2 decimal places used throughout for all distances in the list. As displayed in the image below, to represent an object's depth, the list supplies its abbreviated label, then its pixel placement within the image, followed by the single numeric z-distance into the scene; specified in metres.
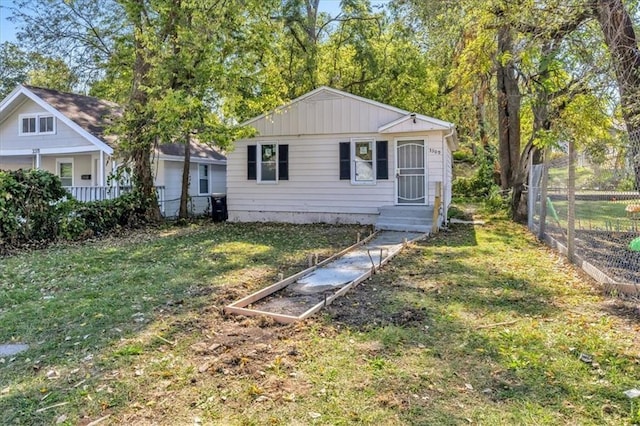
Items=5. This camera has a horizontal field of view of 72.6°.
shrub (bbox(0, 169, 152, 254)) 8.48
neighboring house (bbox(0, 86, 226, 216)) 14.61
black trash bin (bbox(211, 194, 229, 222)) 13.56
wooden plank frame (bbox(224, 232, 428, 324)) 4.23
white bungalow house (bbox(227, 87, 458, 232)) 11.12
